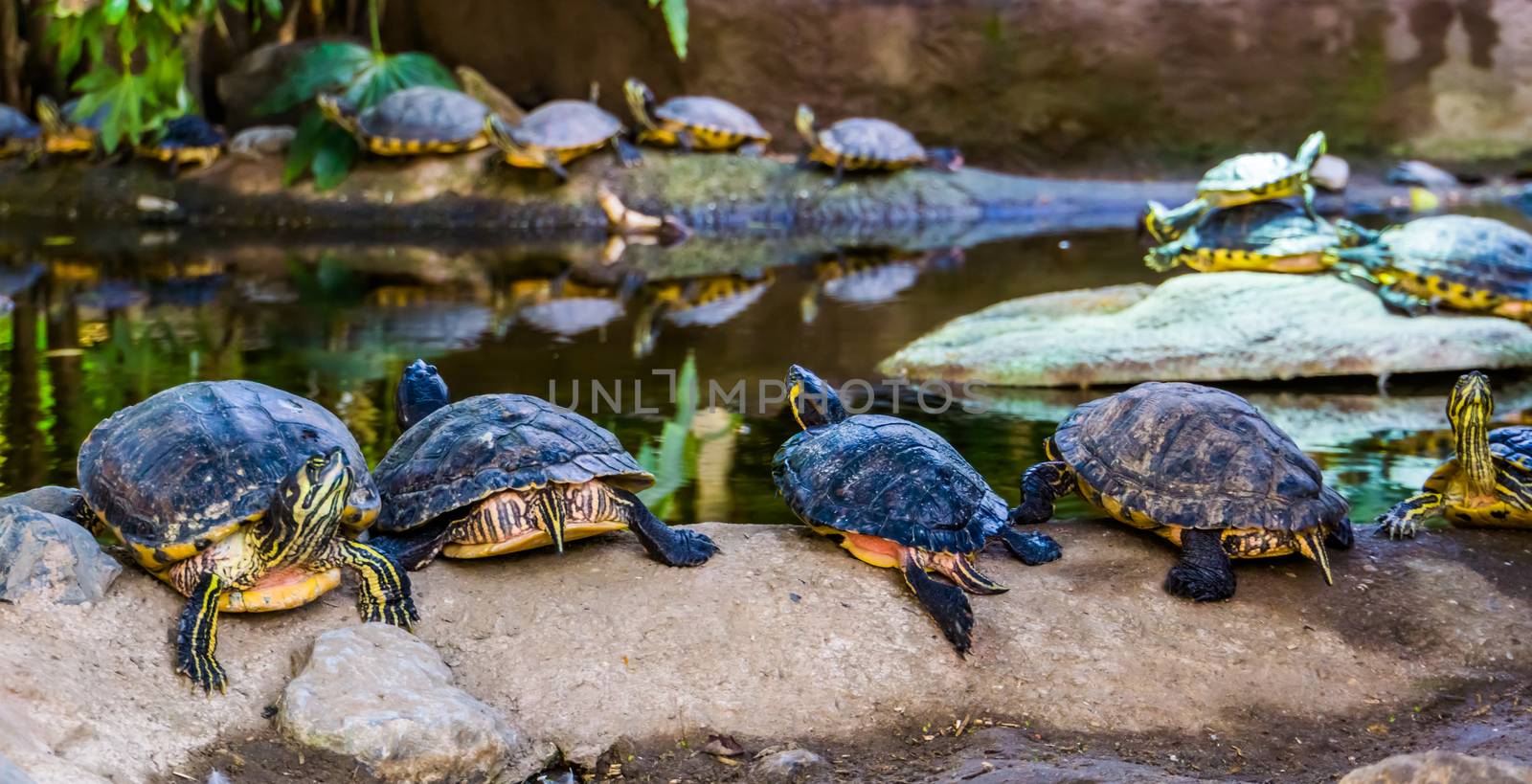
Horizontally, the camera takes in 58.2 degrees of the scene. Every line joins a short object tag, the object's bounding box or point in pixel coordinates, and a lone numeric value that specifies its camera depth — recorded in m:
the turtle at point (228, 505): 2.65
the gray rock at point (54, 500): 3.11
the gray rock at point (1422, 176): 13.07
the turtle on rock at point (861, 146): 11.77
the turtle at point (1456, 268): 6.11
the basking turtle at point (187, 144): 11.80
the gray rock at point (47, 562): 2.65
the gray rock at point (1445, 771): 1.97
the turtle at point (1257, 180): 6.93
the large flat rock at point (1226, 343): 5.78
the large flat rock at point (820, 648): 2.68
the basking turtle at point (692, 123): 11.91
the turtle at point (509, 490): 3.06
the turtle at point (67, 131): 12.56
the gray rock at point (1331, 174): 12.73
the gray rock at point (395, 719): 2.47
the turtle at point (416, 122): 11.16
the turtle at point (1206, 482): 3.15
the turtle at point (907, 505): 3.04
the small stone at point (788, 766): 2.59
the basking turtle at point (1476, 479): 3.37
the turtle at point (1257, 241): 6.69
